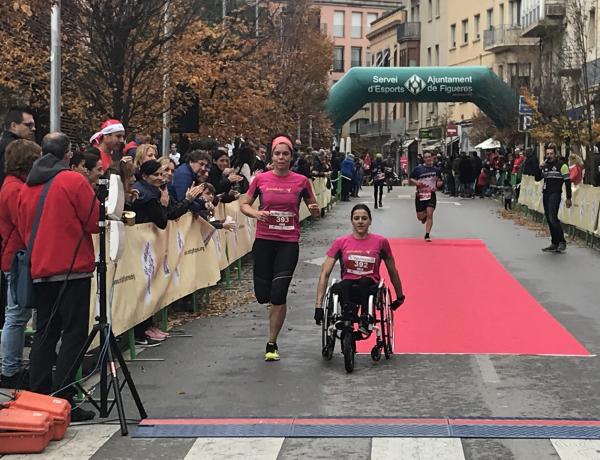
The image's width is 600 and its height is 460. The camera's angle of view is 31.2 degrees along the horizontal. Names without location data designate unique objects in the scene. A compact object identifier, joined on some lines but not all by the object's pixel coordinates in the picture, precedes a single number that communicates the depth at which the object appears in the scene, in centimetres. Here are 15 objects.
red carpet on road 1006
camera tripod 700
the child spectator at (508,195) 3269
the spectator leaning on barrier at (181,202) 1065
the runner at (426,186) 2036
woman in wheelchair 910
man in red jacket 705
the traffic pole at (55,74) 1662
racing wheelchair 884
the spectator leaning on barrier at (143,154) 1038
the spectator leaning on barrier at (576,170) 2183
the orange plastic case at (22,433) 645
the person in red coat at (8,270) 775
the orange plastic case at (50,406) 666
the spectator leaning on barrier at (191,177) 1181
